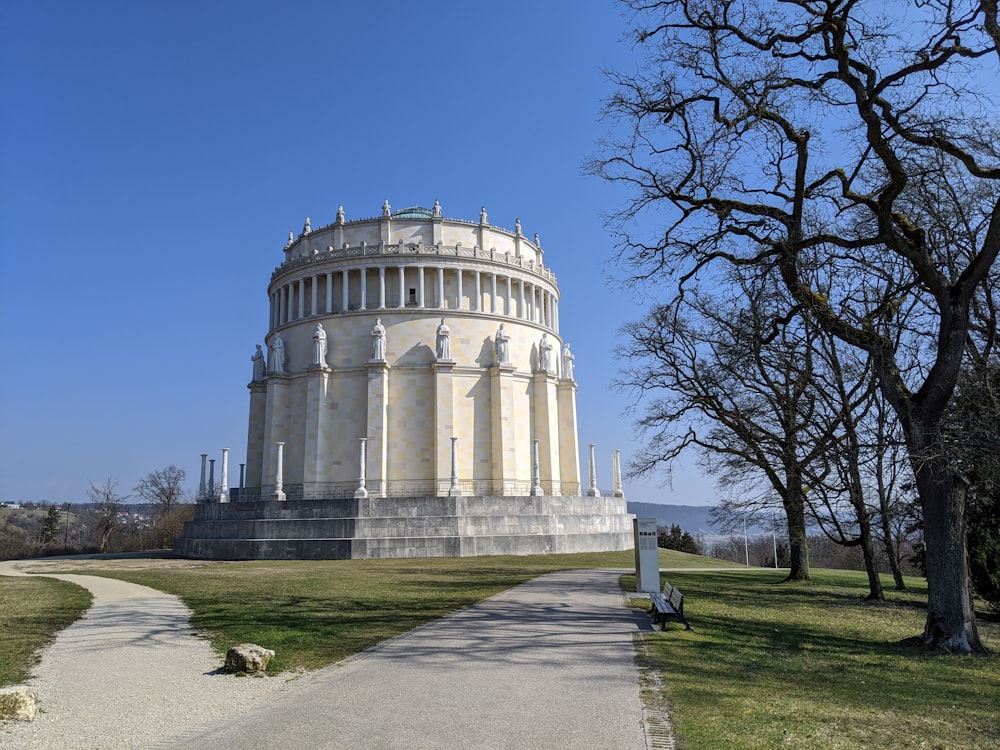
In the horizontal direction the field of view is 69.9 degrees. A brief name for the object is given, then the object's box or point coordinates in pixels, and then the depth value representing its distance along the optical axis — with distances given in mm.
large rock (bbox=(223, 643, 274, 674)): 10414
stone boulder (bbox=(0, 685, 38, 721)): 8047
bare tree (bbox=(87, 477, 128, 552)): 60250
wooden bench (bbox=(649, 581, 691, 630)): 14320
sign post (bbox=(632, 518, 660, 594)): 19938
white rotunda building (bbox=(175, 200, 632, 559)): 47156
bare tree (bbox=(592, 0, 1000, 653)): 13297
